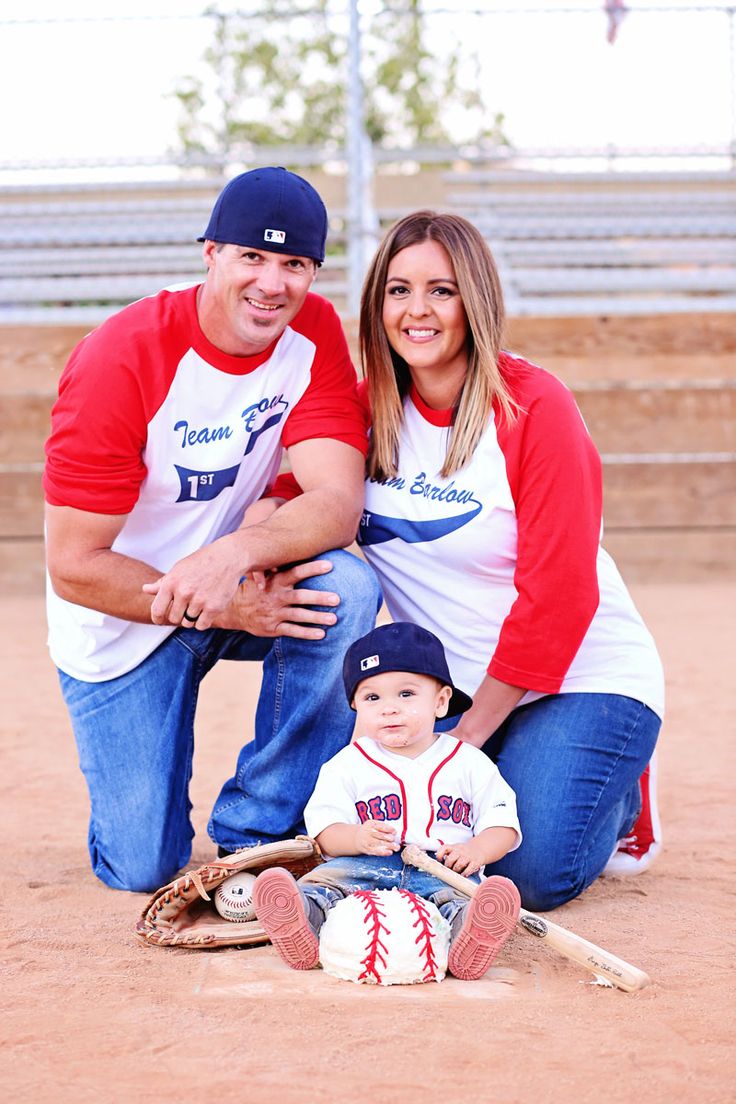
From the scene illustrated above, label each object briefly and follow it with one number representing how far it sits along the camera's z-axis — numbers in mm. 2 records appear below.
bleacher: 8312
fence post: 9539
